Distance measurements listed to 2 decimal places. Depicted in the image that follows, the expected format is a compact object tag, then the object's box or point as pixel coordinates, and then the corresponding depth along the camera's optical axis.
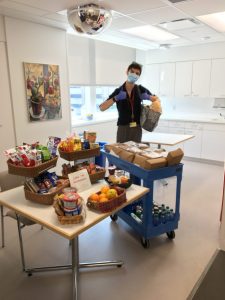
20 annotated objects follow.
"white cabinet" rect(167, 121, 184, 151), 5.53
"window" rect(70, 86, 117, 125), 5.05
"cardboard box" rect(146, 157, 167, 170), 2.21
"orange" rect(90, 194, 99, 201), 1.62
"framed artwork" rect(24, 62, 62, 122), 3.58
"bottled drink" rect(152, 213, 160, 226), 2.43
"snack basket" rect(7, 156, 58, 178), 1.66
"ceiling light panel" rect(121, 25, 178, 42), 3.96
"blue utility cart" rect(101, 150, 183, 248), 2.27
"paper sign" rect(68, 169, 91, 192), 1.78
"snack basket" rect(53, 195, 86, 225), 1.44
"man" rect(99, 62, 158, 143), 2.90
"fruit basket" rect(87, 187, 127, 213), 1.58
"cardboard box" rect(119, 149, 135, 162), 2.40
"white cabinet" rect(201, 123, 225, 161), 5.02
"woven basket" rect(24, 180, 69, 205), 1.64
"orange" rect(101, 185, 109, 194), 1.71
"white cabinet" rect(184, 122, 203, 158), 5.30
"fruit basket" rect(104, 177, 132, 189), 1.89
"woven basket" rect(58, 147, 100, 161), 1.85
